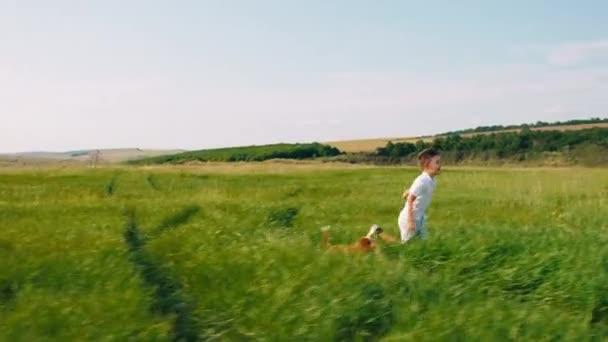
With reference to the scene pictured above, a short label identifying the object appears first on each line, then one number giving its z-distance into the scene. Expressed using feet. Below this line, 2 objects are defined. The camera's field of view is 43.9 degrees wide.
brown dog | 31.89
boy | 35.96
